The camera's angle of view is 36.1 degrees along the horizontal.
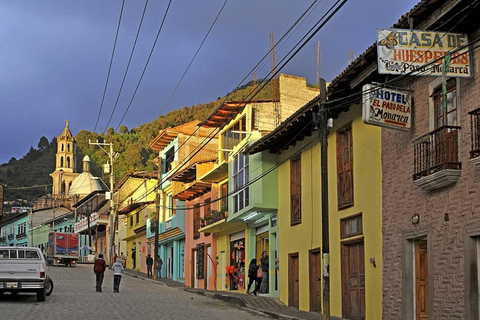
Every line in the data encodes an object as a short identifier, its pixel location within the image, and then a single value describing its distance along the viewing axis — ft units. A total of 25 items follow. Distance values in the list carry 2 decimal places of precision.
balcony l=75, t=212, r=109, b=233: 232.84
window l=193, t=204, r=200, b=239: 126.22
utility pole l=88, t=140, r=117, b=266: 167.68
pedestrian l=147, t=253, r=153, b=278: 145.22
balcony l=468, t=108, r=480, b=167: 42.62
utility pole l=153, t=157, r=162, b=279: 143.02
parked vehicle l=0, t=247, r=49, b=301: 69.62
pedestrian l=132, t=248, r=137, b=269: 197.67
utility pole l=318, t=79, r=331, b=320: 57.11
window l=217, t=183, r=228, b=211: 105.97
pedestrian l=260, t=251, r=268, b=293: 88.22
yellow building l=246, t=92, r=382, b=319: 59.16
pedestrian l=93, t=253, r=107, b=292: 92.32
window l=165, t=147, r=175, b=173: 150.51
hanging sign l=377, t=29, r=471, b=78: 43.32
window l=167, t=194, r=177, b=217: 147.33
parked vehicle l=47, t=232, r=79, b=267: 185.68
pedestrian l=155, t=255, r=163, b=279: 142.02
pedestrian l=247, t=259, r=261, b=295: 88.22
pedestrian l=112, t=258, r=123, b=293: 91.09
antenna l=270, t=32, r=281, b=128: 99.71
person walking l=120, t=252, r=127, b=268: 206.39
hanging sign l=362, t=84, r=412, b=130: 48.55
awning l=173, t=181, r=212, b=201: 115.85
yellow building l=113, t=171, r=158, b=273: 178.40
